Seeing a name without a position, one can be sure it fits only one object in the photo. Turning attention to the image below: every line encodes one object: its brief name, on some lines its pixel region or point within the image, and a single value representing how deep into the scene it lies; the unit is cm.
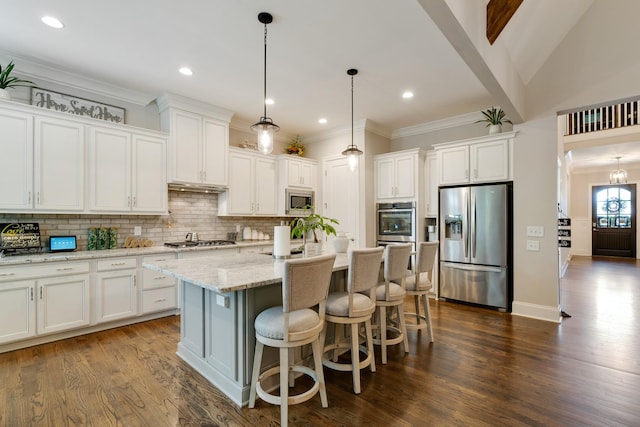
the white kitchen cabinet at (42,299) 282
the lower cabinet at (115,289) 333
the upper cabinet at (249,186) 485
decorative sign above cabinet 338
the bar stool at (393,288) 262
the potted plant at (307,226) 275
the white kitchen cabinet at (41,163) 300
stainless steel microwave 547
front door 919
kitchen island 203
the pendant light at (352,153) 345
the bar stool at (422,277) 297
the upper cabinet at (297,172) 543
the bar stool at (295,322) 179
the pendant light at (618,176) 899
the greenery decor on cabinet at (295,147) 571
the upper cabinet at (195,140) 410
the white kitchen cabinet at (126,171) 354
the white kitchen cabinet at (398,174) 496
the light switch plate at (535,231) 385
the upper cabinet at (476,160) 411
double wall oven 493
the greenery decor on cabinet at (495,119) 427
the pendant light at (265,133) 266
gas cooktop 405
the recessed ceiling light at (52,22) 253
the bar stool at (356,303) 222
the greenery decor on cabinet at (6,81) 298
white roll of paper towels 285
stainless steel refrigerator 409
